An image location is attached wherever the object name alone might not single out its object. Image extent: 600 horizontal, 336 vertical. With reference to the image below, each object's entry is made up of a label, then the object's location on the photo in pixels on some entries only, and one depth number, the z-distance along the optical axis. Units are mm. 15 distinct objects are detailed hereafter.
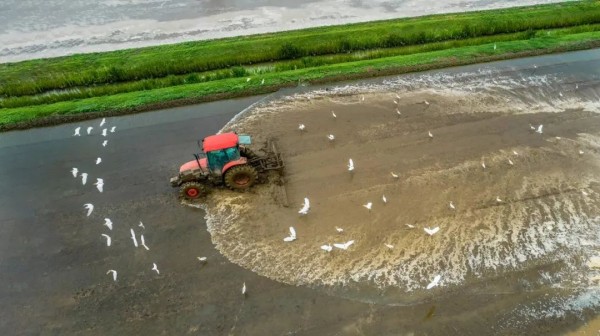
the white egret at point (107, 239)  13266
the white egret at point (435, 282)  11734
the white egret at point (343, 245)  12875
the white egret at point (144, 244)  13059
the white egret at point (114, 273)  12195
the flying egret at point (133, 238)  13258
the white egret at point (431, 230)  13219
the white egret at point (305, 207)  14130
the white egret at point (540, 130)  17500
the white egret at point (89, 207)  14398
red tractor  14352
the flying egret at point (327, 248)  12836
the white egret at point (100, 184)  15338
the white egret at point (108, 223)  13812
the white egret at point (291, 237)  13172
